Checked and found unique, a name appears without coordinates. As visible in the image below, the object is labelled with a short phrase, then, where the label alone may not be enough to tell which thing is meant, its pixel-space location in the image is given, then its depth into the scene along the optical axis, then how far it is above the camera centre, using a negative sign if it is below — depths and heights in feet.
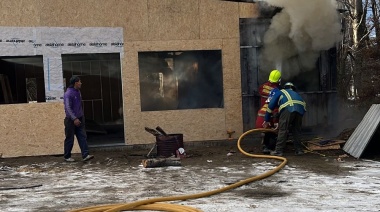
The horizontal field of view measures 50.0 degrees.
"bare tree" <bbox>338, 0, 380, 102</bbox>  38.88 +4.07
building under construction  32.01 +2.86
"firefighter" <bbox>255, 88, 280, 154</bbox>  28.96 -2.79
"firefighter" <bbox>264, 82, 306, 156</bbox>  27.40 -1.38
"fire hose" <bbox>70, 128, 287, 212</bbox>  15.42 -4.18
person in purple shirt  27.94 -1.38
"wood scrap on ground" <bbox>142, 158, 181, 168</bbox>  25.12 -4.01
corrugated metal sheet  26.09 -2.87
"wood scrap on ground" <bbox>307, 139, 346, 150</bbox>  28.96 -3.74
